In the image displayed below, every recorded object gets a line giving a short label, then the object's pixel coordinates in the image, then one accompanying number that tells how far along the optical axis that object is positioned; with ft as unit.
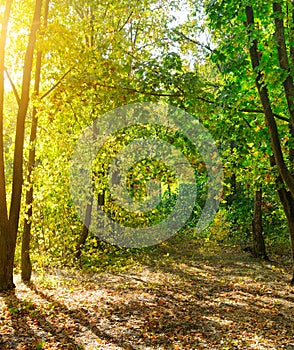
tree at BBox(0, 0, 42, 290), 29.45
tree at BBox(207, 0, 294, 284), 23.68
